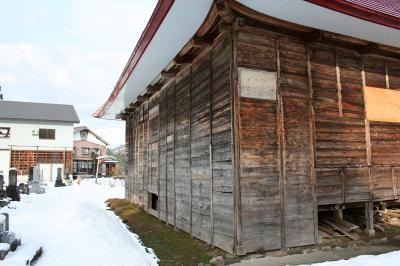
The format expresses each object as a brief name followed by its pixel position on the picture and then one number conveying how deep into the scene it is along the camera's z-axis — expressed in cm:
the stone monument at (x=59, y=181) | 3025
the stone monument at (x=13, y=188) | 1537
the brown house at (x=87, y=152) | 5200
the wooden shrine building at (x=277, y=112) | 632
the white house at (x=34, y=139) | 3603
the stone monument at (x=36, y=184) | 2241
